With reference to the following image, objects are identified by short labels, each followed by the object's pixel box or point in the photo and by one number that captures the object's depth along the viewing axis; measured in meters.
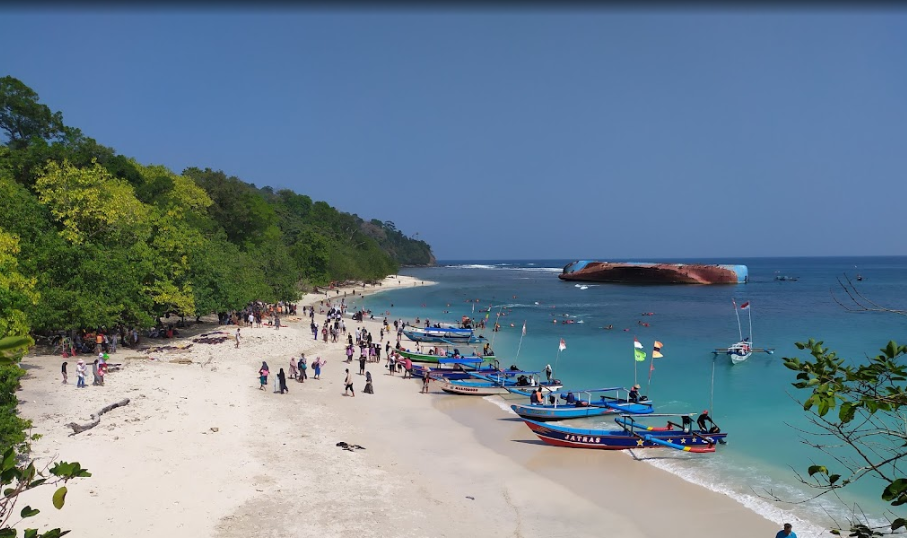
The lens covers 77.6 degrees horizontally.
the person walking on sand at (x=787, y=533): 10.89
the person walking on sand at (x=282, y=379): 23.56
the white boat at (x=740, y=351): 34.27
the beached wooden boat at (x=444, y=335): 42.34
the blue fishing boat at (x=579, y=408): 21.45
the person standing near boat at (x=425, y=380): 26.48
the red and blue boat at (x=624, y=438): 18.78
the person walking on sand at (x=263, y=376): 24.00
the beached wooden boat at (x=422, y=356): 32.25
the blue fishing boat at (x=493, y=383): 26.23
